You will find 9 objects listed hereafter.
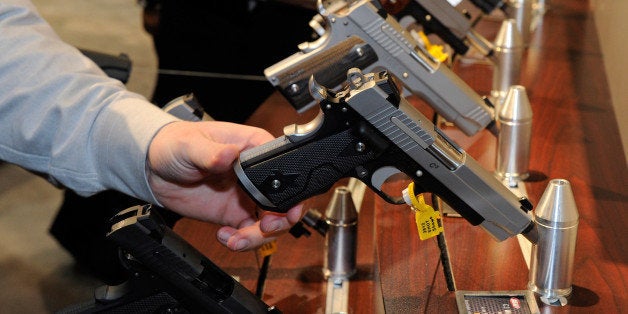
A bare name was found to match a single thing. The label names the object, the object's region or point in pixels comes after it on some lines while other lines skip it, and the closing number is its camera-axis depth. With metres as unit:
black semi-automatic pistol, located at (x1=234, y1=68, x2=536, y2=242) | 0.96
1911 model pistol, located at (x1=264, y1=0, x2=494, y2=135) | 1.30
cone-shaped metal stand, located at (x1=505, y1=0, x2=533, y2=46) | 1.66
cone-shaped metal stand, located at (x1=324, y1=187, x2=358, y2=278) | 1.13
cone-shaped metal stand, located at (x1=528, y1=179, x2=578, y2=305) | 1.00
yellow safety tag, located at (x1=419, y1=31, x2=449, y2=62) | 1.42
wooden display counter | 1.05
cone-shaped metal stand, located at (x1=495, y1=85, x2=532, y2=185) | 1.19
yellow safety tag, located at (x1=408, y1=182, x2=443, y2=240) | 1.02
